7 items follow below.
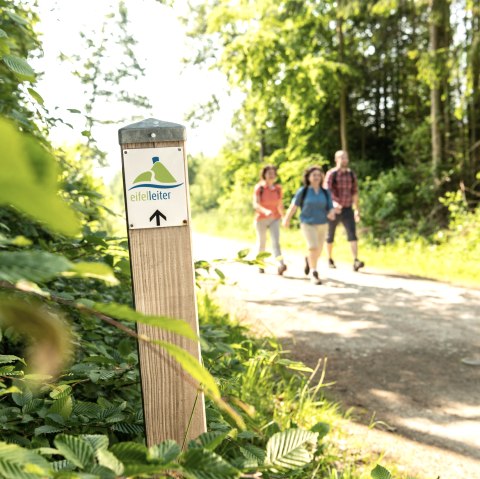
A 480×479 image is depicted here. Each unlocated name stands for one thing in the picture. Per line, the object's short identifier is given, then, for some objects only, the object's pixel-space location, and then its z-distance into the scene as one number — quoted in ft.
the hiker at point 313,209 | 26.99
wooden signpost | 5.25
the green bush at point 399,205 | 41.01
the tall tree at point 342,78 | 55.47
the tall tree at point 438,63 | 35.96
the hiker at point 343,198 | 30.50
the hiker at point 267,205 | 30.04
